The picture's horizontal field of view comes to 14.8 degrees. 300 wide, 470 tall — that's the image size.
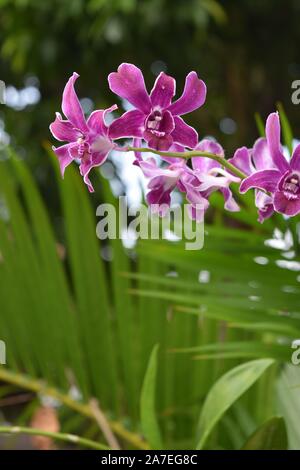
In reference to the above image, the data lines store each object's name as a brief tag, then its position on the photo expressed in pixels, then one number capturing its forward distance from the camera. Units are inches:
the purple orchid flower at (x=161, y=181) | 26.8
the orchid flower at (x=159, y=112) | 25.0
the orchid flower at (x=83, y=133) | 25.4
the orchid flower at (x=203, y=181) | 26.7
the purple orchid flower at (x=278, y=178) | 24.9
